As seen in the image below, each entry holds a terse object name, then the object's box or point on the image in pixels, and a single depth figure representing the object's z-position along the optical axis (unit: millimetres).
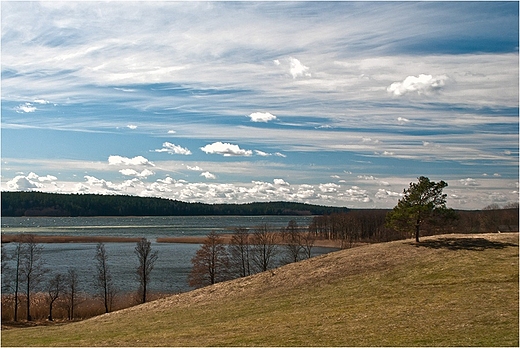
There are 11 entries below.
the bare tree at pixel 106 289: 58012
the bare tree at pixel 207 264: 64594
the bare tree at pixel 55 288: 56569
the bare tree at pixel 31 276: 57312
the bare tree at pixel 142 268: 58175
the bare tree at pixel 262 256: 81531
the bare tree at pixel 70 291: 56444
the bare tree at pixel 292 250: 82500
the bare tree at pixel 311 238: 121625
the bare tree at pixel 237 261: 78912
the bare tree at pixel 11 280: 56616
